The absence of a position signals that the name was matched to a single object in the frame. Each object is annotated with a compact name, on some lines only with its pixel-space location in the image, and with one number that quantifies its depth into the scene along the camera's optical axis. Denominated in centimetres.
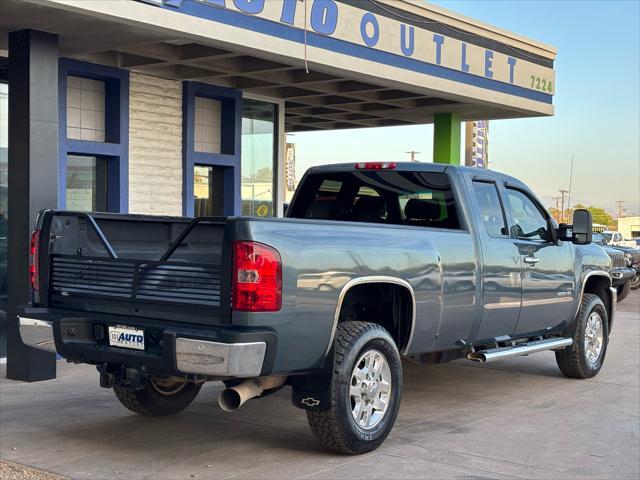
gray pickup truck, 555
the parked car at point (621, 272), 1242
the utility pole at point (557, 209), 12486
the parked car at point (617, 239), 3297
